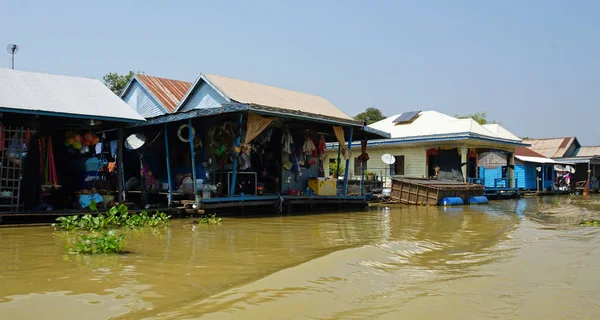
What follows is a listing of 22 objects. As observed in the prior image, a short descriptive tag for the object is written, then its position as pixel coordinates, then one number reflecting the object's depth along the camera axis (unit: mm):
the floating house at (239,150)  13258
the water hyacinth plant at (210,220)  11516
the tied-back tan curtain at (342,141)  16172
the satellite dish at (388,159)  23781
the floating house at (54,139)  10438
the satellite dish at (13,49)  16653
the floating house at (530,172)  30000
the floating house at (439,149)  24344
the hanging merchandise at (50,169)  11141
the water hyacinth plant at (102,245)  6652
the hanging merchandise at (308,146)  16422
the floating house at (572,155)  35000
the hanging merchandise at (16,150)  10383
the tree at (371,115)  51219
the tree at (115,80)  34781
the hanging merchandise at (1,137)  10148
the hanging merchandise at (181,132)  13569
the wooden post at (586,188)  32625
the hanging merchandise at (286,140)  15628
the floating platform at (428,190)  19781
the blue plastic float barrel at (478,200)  21172
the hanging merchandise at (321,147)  17109
